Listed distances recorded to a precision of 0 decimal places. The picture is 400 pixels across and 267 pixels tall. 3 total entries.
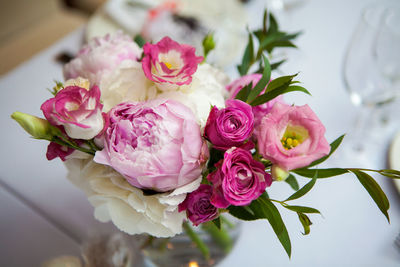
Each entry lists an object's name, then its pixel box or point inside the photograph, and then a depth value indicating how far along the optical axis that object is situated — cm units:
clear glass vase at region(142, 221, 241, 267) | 52
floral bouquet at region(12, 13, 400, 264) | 31
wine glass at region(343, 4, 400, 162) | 54
